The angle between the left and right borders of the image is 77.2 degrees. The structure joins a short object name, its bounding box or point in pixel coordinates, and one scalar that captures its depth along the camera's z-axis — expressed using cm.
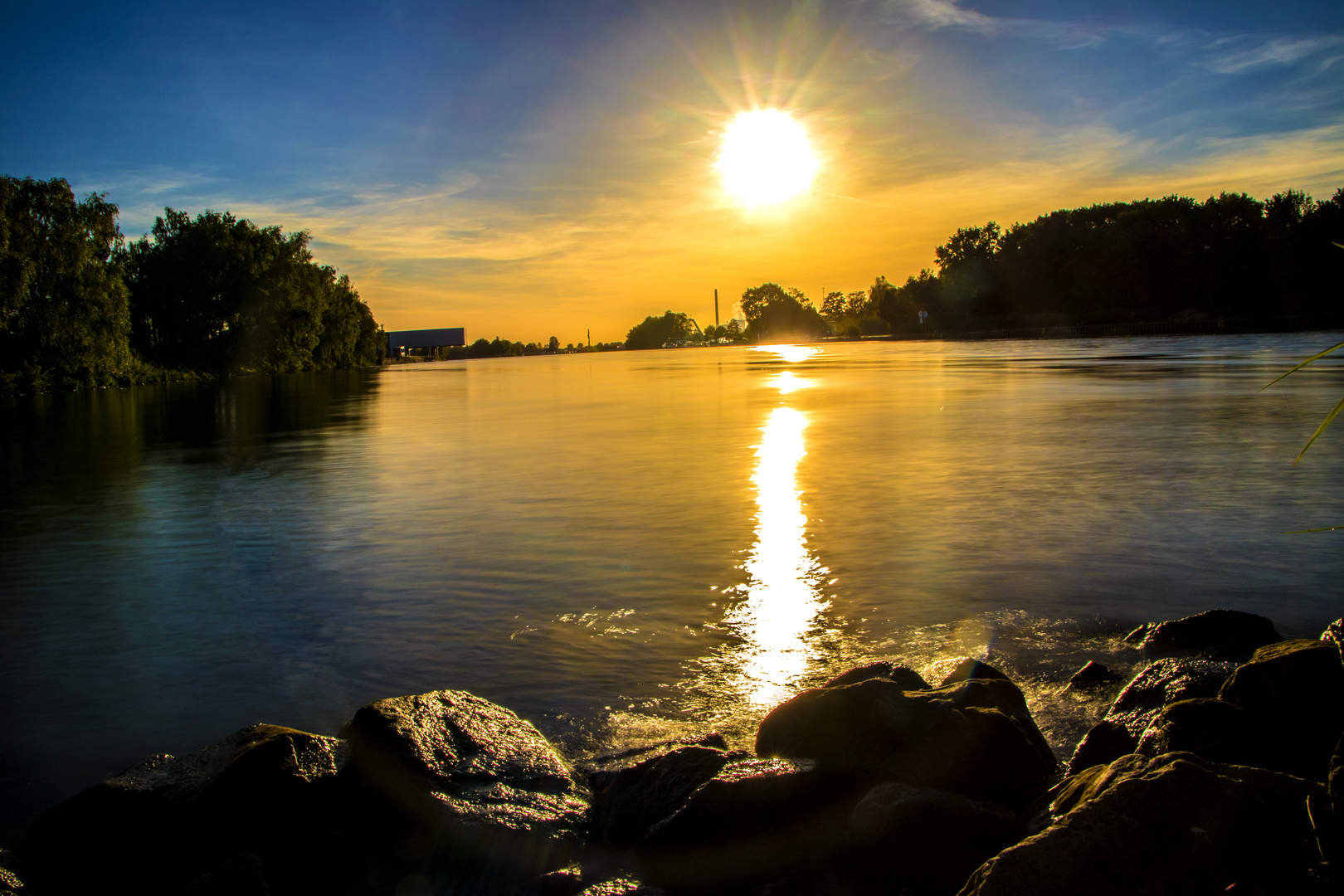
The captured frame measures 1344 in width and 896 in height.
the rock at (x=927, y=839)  277
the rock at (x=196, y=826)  306
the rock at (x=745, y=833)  293
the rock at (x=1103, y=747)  321
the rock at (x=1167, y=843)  225
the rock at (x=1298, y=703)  300
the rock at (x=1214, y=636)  425
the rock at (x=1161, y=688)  349
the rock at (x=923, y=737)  321
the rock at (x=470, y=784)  301
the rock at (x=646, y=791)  312
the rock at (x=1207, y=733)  301
